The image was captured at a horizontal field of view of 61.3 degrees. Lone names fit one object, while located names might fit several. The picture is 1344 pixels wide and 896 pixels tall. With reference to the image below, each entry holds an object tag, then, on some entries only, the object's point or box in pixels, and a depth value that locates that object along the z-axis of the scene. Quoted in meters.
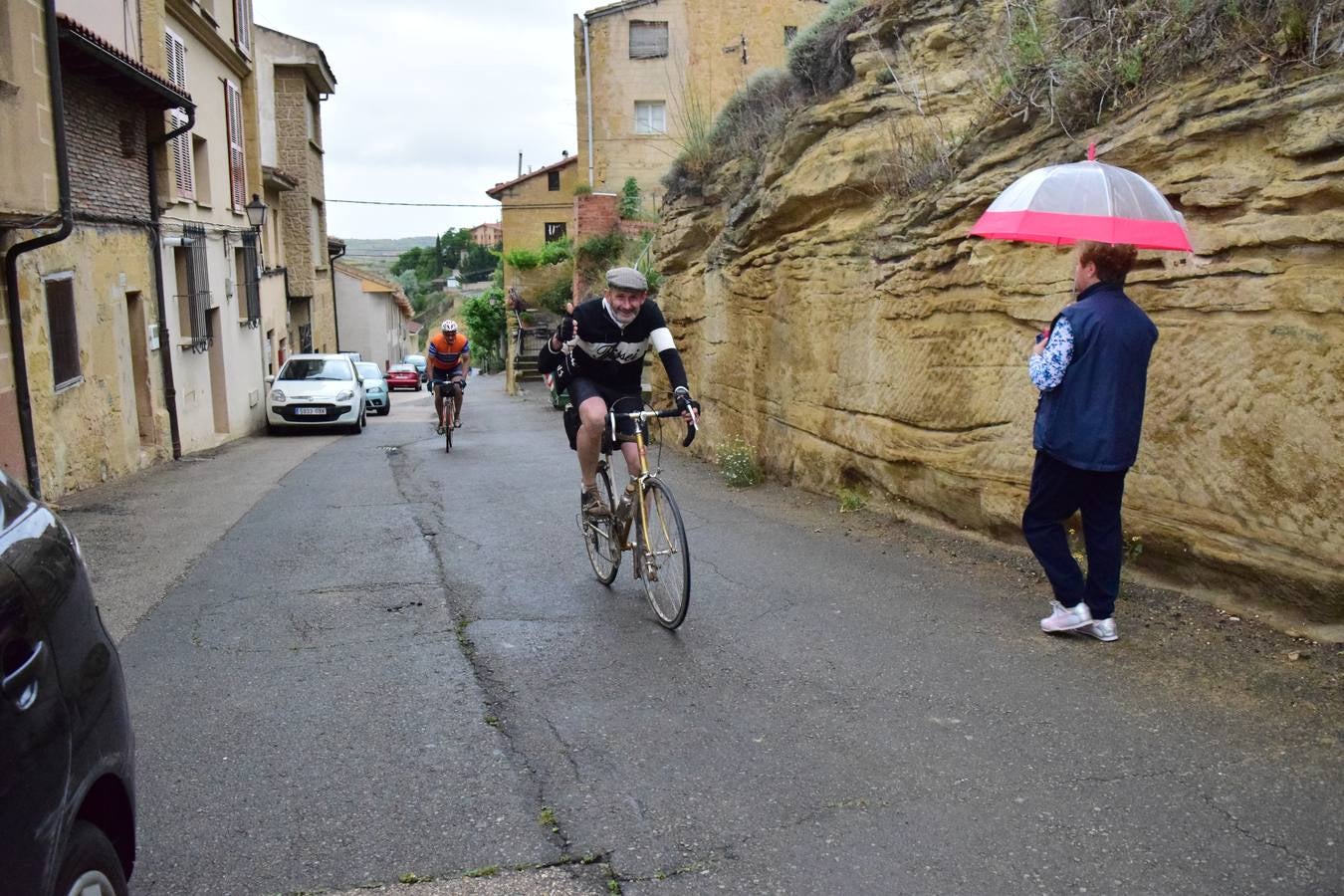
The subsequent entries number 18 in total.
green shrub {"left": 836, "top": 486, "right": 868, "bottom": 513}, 8.41
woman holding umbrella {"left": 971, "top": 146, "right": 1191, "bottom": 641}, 4.82
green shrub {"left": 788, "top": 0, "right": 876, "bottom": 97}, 10.49
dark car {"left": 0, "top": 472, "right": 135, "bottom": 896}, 2.08
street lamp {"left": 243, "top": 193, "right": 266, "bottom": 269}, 24.22
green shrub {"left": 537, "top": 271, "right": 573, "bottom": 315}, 38.41
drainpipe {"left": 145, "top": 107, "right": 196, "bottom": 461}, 16.47
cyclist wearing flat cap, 6.11
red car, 54.03
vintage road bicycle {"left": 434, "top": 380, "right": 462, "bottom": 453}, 16.23
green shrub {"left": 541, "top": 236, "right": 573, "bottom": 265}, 39.44
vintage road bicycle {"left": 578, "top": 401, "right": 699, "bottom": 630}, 5.59
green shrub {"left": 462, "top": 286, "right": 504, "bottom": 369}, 51.44
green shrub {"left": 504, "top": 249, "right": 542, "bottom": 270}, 40.47
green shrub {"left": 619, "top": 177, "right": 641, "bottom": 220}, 33.47
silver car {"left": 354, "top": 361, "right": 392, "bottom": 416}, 30.72
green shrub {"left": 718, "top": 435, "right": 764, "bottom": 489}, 10.46
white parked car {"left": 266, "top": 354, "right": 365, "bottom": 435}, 22.38
